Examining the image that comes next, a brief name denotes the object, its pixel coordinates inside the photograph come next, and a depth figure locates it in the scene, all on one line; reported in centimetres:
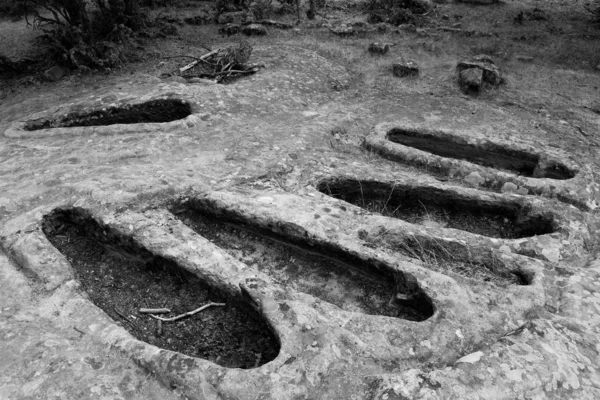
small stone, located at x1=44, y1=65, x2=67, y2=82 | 1100
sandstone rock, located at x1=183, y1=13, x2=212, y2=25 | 1550
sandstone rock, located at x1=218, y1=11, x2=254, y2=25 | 1554
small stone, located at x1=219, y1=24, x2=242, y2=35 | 1436
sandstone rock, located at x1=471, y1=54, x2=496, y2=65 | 1090
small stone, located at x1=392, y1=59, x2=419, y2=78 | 1094
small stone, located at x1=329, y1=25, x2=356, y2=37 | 1378
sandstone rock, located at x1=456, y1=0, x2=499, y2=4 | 1616
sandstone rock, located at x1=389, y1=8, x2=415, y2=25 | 1486
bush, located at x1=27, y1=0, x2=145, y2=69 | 1140
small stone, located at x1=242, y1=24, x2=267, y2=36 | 1424
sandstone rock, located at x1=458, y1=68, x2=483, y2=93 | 987
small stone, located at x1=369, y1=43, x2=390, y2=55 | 1226
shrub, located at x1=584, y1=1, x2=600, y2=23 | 1353
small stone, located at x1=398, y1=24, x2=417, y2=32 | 1381
